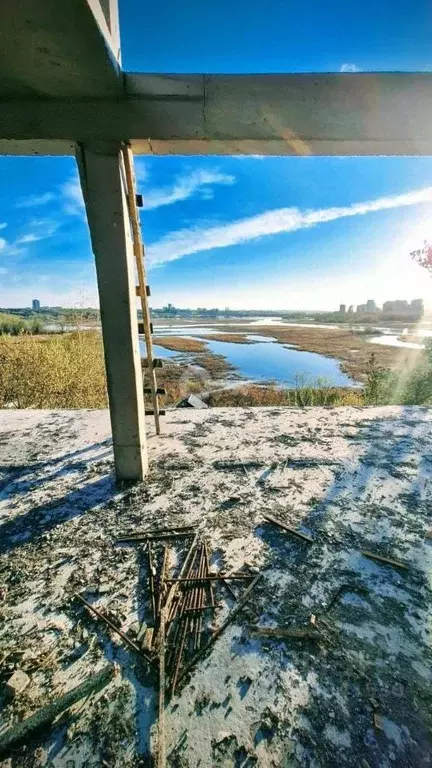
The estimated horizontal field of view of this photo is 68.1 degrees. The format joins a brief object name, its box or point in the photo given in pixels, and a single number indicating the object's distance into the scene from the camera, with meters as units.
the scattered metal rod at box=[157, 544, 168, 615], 1.64
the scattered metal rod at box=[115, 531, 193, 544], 2.13
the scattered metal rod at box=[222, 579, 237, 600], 1.69
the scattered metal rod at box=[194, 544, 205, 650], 1.46
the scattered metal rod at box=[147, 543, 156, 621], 1.64
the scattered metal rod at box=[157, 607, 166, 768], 1.06
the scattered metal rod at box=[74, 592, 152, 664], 1.40
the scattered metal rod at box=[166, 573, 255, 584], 1.79
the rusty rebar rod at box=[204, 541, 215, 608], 1.67
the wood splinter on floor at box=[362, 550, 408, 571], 1.89
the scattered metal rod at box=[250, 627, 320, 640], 1.46
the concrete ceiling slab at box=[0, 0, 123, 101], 1.49
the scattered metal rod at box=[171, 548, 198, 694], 1.31
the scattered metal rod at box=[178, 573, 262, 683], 1.33
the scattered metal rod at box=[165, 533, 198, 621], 1.66
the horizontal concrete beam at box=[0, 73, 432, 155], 2.13
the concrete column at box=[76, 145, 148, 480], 2.21
